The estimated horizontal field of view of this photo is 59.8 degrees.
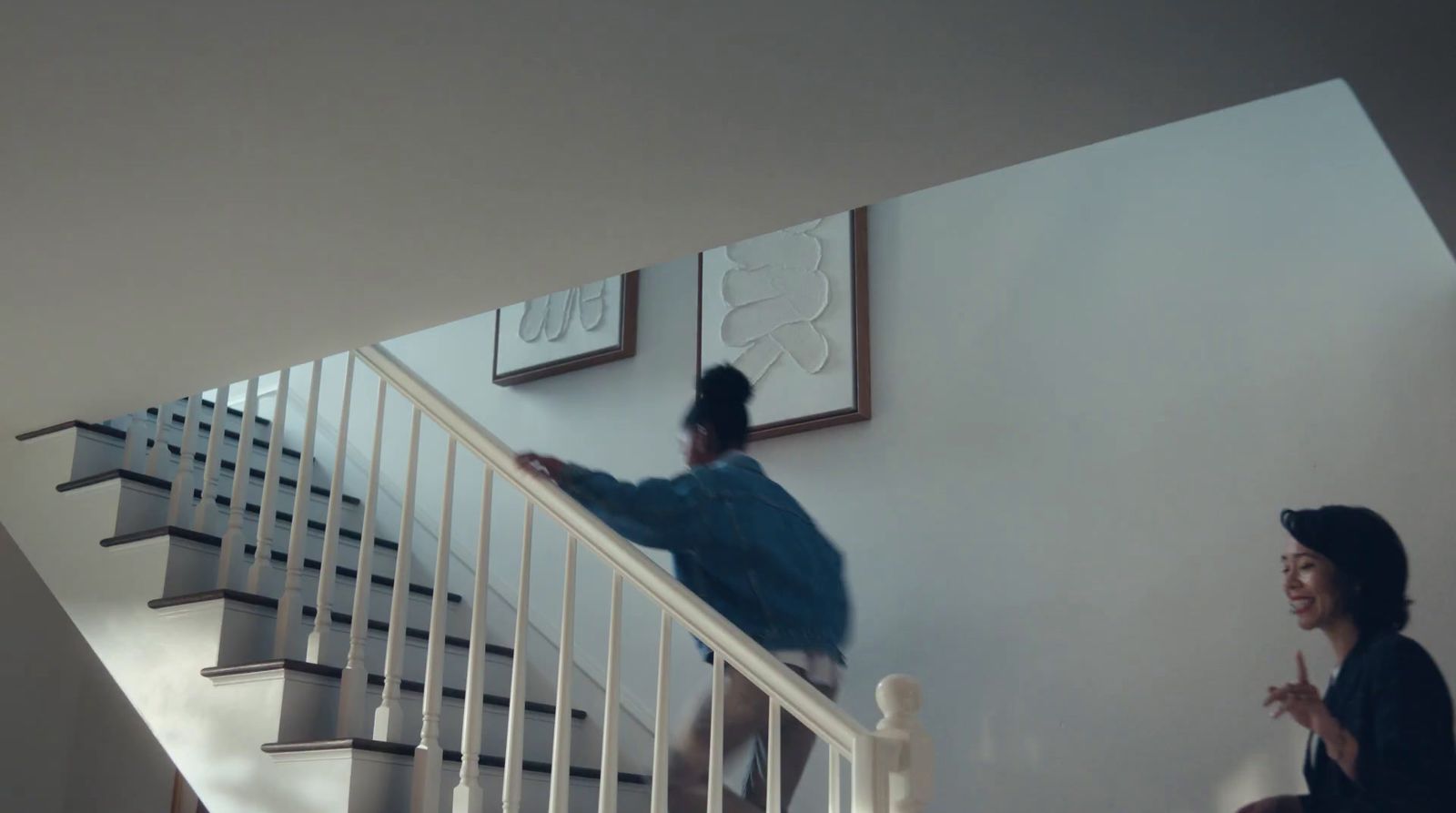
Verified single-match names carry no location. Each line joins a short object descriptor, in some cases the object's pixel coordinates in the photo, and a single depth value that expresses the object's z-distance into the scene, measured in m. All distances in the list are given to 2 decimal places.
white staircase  2.41
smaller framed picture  4.15
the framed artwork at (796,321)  3.54
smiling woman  2.48
